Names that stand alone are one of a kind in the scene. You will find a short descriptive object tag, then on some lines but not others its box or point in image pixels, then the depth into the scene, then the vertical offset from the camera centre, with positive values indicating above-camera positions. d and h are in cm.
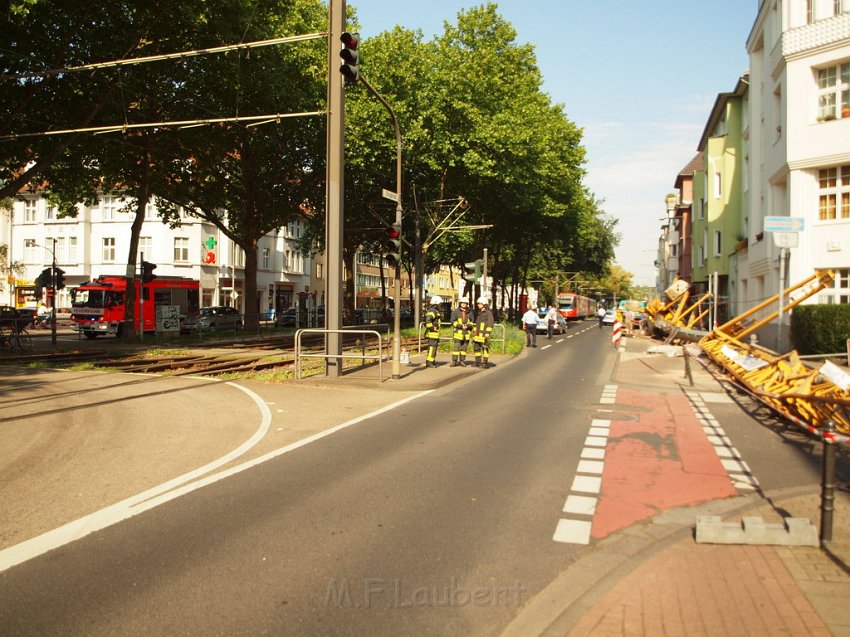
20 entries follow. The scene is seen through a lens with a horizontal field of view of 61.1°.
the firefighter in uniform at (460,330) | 1891 -70
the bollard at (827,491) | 474 -122
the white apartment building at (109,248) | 5541 +426
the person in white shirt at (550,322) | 3712 -93
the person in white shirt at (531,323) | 2945 -78
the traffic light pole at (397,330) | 1518 -59
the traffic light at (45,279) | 2662 +80
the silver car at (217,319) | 3547 -92
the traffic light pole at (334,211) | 1509 +195
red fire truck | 3353 -3
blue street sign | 1292 +148
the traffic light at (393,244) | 1542 +127
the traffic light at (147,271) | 2656 +113
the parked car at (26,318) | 2253 -55
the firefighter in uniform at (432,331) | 1852 -71
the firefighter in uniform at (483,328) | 1891 -65
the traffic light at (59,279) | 2743 +83
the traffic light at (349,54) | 1190 +412
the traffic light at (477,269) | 2384 +116
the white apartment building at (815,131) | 2197 +547
